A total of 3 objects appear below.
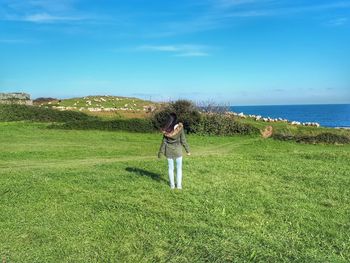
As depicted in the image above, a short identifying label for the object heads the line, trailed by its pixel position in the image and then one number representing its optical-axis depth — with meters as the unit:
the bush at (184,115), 33.72
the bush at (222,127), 33.47
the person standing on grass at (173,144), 13.38
